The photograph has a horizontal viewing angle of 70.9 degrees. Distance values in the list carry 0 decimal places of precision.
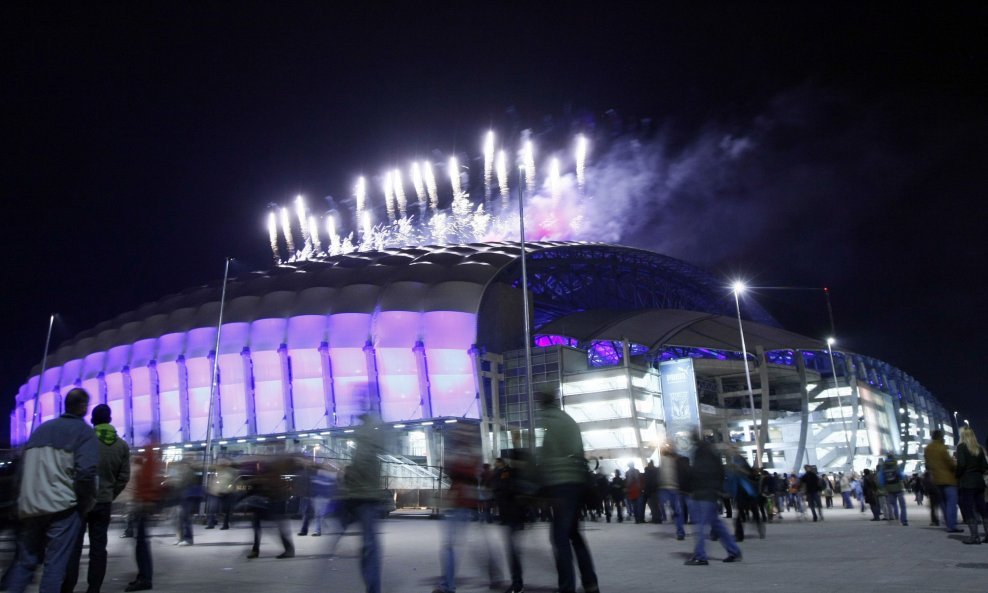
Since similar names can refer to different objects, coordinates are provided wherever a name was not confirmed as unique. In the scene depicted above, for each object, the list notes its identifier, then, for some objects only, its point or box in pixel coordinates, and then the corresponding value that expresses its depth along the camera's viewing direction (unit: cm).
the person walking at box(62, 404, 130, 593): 707
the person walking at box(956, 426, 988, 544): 1114
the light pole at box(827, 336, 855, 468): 4953
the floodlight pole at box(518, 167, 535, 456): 2071
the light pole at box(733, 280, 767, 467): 3931
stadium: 4316
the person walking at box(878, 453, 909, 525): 1620
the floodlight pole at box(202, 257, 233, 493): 2822
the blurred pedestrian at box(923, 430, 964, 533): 1188
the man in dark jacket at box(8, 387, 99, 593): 547
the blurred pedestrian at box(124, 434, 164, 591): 821
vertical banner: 4471
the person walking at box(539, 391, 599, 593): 618
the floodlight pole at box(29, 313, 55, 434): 4975
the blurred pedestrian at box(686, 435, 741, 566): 947
